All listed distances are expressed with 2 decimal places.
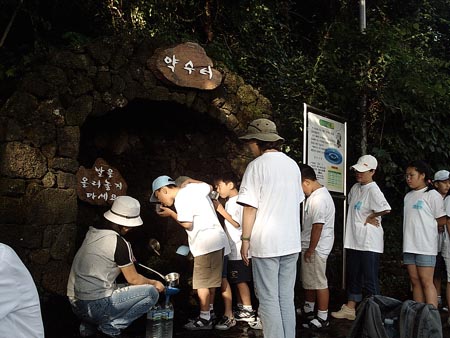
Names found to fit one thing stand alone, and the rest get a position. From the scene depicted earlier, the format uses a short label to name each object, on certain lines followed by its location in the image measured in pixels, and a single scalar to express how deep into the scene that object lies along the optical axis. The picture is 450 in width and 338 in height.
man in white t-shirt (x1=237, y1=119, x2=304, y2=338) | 3.59
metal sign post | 5.57
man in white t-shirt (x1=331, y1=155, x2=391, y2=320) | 5.04
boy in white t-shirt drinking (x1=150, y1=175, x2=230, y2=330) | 4.65
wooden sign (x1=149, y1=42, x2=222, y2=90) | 5.45
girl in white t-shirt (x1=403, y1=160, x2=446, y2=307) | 4.91
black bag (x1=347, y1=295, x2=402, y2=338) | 2.93
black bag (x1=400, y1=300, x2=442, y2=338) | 2.93
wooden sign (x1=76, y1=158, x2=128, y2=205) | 5.63
